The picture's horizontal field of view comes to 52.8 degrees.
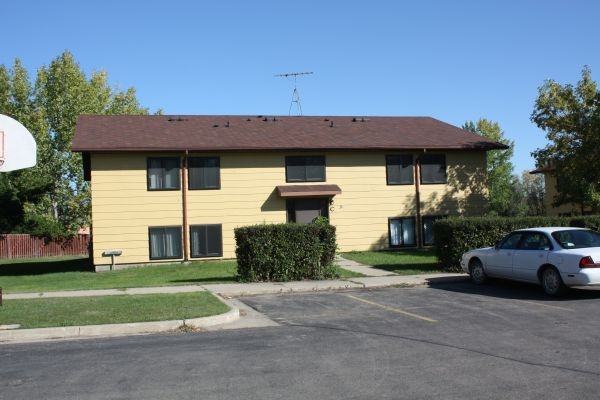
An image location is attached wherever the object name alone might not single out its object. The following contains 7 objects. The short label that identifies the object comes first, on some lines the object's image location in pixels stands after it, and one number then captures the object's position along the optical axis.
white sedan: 11.88
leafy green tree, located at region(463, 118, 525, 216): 58.34
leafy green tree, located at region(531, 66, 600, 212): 26.00
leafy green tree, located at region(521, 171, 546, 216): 52.33
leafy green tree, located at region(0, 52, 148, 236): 43.62
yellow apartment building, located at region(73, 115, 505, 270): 23.75
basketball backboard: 11.96
